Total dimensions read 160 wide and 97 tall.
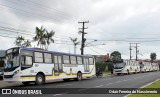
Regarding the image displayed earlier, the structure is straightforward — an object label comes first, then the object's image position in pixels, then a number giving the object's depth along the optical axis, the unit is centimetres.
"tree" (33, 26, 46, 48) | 6962
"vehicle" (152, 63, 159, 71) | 8831
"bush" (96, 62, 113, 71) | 7505
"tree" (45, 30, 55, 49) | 7099
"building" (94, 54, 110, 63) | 11718
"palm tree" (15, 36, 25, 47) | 6721
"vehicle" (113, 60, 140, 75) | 5539
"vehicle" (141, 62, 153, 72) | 7262
